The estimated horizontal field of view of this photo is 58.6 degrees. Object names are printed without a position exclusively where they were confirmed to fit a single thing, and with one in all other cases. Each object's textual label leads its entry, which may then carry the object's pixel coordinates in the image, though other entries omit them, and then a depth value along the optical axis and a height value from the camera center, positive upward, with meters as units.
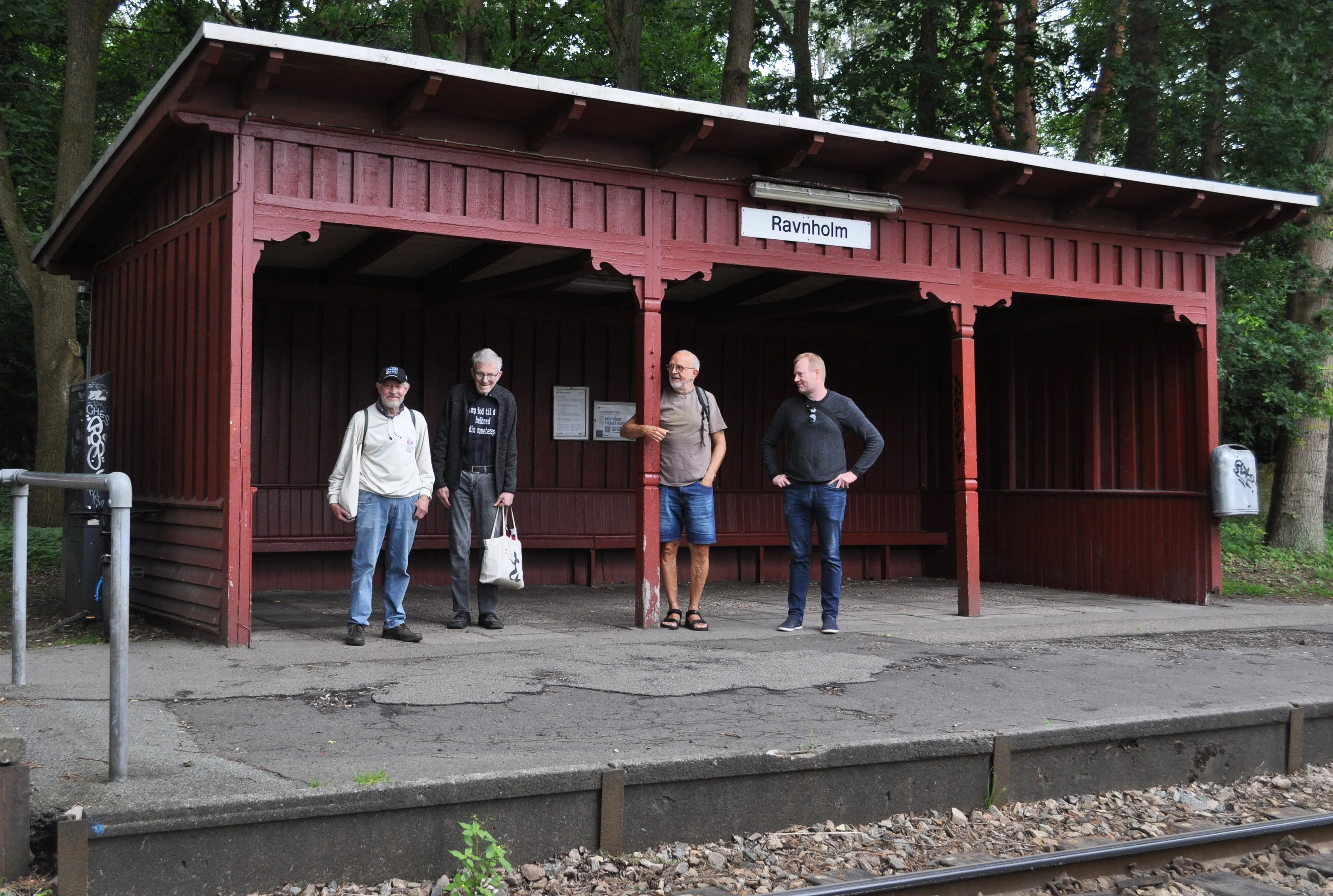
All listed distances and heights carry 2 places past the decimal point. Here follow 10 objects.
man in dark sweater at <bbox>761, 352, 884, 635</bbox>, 8.27 +0.01
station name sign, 9.09 +1.91
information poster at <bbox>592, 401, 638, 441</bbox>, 12.15 +0.55
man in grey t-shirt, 8.38 +0.02
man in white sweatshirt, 7.32 -0.14
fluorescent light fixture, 9.00 +2.14
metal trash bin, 10.56 -0.09
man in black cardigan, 7.95 +0.11
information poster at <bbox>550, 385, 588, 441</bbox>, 11.94 +0.58
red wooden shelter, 7.48 +1.52
